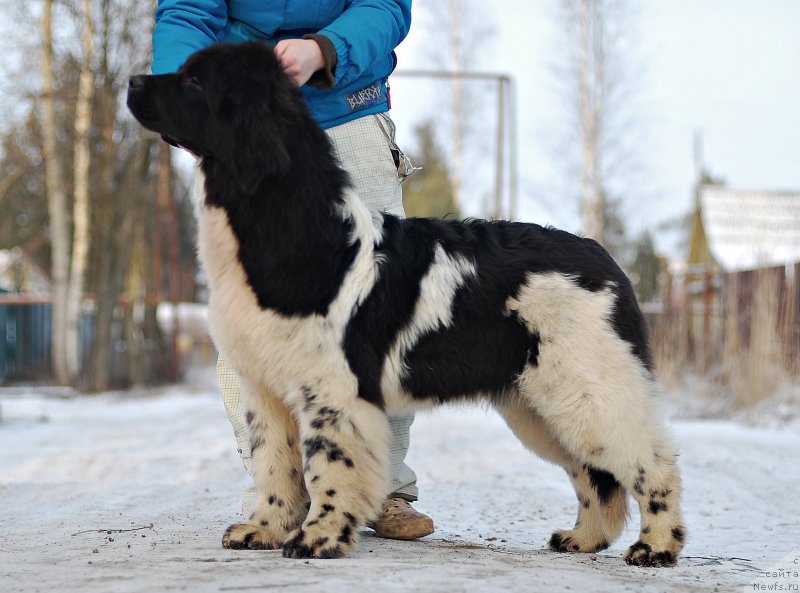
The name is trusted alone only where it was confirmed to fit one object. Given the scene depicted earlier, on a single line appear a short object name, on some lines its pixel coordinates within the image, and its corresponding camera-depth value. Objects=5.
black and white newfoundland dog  3.60
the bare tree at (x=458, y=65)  32.72
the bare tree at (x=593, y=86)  28.84
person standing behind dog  4.02
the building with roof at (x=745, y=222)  25.75
